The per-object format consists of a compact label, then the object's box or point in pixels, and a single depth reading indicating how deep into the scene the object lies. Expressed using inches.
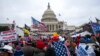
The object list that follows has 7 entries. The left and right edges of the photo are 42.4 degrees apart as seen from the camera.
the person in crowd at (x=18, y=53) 161.2
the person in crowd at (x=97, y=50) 174.9
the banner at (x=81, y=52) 160.3
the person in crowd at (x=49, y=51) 150.2
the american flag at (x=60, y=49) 157.3
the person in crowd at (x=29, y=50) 147.5
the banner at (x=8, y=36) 198.7
